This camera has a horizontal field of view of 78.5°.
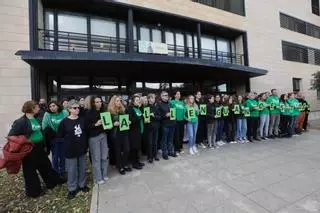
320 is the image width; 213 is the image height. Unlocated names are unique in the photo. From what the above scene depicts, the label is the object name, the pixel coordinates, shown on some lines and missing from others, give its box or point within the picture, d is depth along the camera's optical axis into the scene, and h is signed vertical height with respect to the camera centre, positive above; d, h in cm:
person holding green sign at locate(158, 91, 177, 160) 573 -47
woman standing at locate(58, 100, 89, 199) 378 -64
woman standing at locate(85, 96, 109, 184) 421 -64
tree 1393 +156
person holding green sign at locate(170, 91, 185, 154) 625 -42
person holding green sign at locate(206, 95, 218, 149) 671 -54
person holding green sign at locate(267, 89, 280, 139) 807 -36
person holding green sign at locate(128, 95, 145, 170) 491 -49
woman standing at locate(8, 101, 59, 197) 376 -70
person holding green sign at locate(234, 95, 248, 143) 746 -62
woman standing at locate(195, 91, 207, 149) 687 -76
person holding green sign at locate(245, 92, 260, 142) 771 -44
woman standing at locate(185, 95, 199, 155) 622 -43
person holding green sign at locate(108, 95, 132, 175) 467 -62
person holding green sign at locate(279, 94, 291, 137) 836 -48
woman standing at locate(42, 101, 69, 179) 456 -45
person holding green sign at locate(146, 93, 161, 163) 543 -53
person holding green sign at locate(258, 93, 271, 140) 788 -42
